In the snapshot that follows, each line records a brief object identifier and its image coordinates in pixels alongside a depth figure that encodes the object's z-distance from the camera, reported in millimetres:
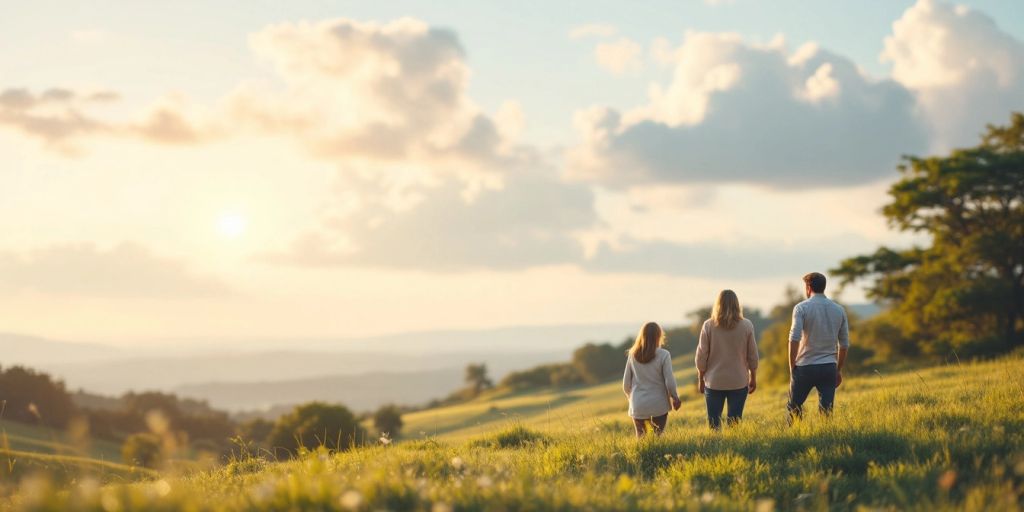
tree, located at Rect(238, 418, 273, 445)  66000
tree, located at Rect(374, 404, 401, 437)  65375
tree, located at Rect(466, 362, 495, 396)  109938
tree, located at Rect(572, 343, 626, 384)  98125
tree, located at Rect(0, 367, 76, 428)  50688
